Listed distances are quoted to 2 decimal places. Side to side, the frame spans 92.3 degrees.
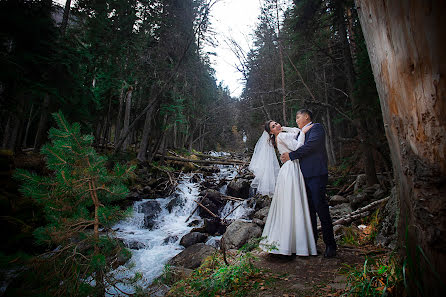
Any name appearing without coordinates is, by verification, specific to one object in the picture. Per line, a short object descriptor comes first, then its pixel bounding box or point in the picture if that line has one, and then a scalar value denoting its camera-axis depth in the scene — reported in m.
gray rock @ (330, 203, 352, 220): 6.43
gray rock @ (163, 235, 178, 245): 7.68
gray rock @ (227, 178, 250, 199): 11.43
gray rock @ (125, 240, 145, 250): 7.06
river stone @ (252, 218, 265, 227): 6.37
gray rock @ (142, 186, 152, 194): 11.80
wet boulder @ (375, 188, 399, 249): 3.67
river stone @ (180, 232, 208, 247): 7.25
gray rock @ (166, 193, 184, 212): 10.69
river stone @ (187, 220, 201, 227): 9.11
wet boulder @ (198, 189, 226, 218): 9.94
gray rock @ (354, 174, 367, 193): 8.50
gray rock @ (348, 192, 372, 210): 6.41
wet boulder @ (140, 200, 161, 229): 9.31
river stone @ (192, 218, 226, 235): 7.89
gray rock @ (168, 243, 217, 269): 5.26
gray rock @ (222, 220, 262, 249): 5.55
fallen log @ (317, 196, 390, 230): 5.21
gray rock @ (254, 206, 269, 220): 7.47
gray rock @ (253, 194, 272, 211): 9.23
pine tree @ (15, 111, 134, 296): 2.16
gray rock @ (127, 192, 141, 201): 10.53
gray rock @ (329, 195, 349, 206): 7.99
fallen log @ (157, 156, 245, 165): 17.66
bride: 3.51
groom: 3.44
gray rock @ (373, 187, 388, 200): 6.27
